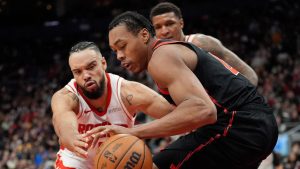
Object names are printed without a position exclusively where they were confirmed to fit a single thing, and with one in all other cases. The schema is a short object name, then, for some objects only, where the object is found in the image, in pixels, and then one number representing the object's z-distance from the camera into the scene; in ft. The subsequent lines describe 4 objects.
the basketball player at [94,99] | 14.85
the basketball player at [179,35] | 17.24
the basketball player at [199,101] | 10.65
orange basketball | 11.03
